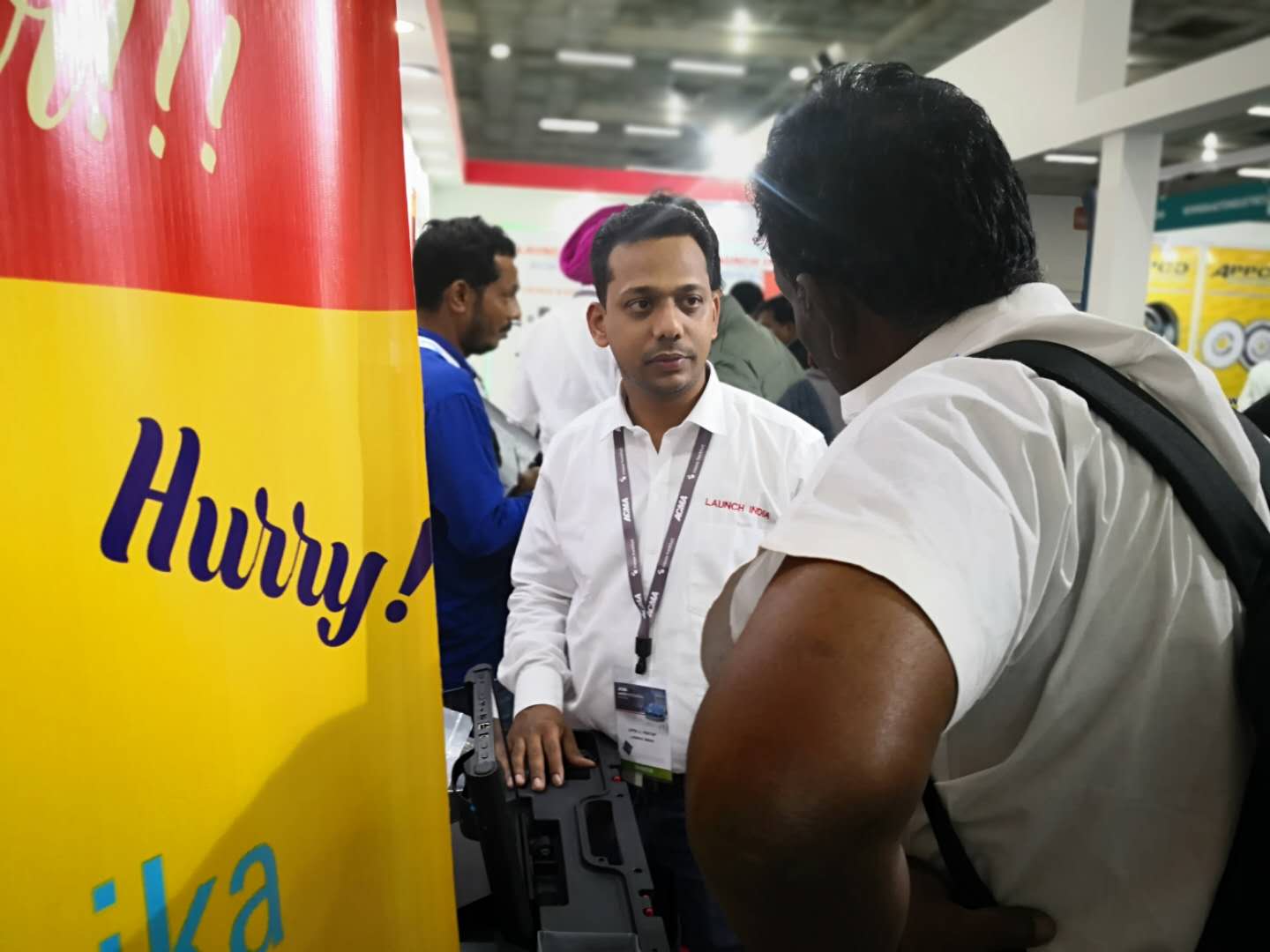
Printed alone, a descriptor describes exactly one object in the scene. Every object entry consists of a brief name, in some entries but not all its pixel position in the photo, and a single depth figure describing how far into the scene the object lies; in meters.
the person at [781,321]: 4.31
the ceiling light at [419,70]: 3.94
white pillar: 4.08
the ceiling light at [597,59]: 9.50
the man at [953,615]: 0.48
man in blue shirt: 1.70
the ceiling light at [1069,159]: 3.86
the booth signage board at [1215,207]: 6.59
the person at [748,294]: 5.14
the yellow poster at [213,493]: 0.63
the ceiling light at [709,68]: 9.68
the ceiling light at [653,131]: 12.85
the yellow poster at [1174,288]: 8.02
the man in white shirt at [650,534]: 1.32
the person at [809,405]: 2.24
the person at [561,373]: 3.30
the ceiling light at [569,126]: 12.87
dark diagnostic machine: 0.92
